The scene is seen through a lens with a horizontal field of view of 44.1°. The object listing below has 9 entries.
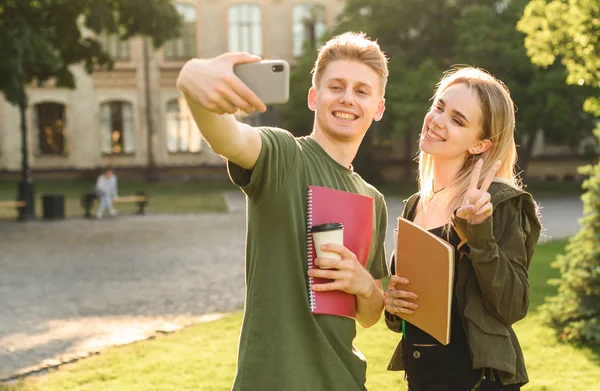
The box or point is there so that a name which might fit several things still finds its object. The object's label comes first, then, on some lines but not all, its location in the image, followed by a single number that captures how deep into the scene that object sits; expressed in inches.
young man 95.3
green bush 270.2
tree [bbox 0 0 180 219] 647.8
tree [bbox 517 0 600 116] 319.0
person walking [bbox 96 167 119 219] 906.7
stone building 1471.5
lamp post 864.3
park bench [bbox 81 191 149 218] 905.8
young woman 98.8
